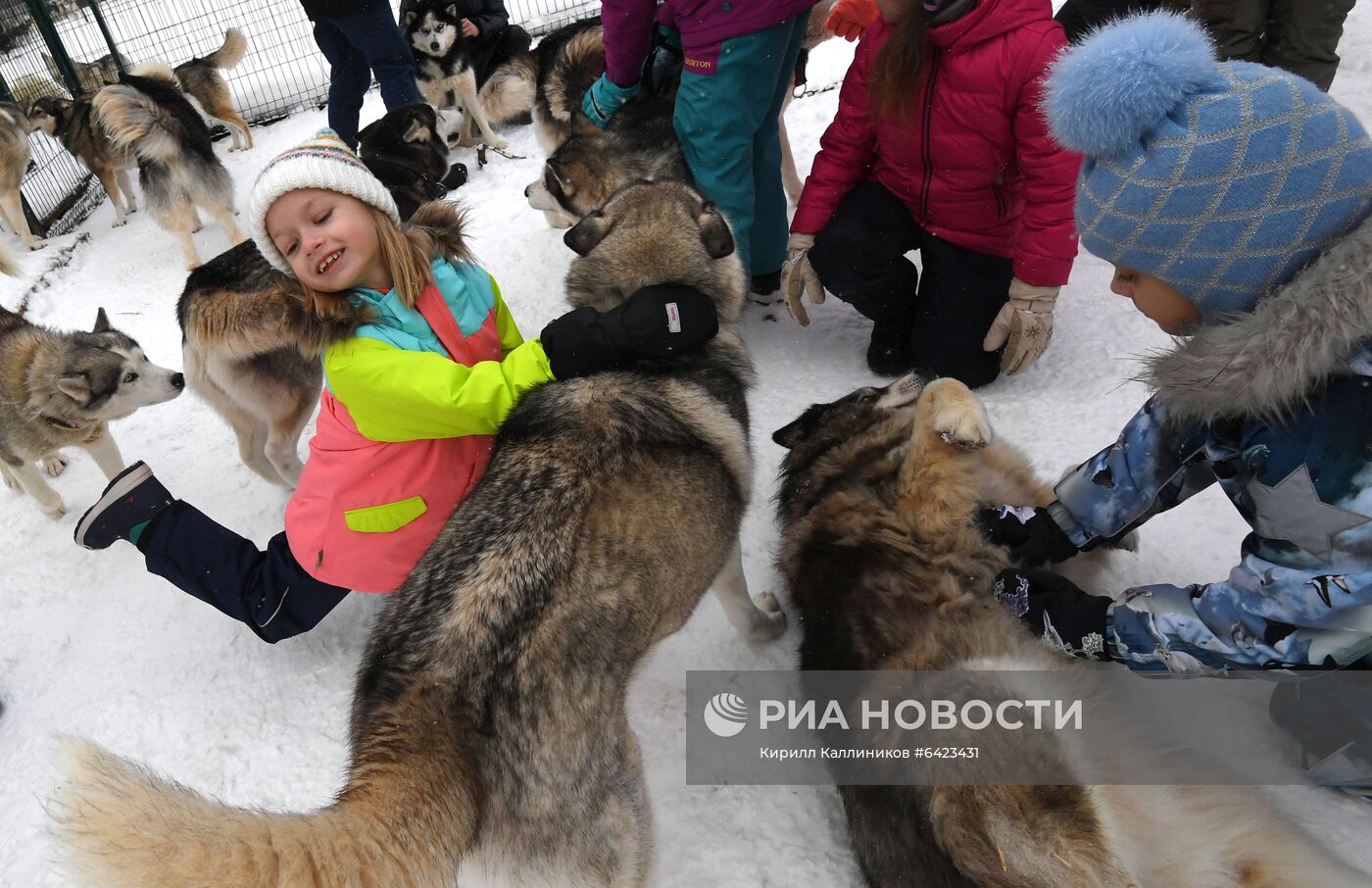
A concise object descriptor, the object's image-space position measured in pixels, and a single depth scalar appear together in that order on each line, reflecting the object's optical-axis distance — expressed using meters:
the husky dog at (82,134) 6.00
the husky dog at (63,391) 3.19
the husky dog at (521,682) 1.15
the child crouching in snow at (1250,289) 1.28
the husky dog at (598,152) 3.54
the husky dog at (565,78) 4.57
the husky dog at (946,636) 1.41
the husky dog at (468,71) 6.64
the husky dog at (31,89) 6.76
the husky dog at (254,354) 2.52
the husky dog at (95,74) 7.29
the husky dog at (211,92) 7.04
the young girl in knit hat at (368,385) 2.04
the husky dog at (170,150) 5.17
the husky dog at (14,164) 5.64
